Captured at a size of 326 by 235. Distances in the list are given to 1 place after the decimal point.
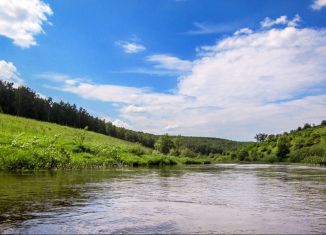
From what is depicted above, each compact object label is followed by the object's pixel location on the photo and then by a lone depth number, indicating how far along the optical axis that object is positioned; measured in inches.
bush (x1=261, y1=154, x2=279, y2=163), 5592.5
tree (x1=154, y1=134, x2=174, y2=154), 5324.8
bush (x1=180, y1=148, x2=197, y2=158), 5164.4
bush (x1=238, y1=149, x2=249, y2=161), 6656.5
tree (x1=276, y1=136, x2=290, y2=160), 5649.6
